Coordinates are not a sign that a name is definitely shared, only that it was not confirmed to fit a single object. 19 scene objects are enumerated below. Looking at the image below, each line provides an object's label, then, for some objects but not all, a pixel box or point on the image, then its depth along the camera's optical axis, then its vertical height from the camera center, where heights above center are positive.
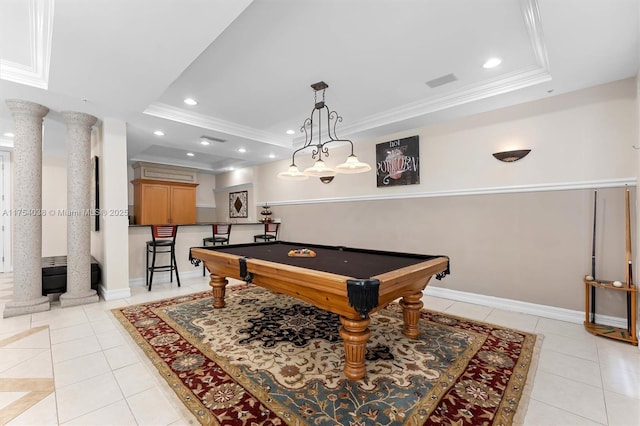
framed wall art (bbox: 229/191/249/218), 7.89 +0.29
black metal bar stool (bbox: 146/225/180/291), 4.50 -0.51
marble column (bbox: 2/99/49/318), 3.38 +0.08
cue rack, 2.59 -0.84
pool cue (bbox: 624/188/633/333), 2.64 -0.46
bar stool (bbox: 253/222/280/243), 6.26 -0.46
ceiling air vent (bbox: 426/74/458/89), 3.17 +1.55
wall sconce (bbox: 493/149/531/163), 3.44 +0.72
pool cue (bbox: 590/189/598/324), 2.94 -0.64
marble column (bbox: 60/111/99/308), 3.78 +0.09
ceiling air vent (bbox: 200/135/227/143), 5.01 +1.38
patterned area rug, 1.66 -1.19
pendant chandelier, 3.10 +0.52
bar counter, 4.77 -0.53
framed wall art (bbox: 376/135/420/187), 4.41 +0.84
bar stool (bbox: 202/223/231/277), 5.33 -0.40
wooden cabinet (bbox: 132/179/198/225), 7.12 +0.34
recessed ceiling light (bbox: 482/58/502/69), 2.85 +1.56
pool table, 1.83 -0.50
